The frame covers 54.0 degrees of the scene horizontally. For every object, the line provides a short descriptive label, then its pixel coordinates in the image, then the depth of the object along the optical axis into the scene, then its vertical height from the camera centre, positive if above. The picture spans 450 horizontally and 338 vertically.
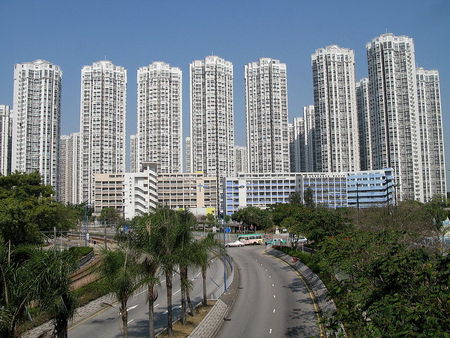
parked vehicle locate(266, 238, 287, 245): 86.17 -7.36
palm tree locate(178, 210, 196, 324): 26.11 -2.53
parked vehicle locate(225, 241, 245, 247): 86.12 -7.42
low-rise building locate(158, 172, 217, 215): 160.88 +6.30
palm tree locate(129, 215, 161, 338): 22.55 -2.11
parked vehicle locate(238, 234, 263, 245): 90.25 -6.92
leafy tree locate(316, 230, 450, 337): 10.59 -2.85
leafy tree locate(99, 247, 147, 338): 20.00 -3.03
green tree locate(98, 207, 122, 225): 137.62 -2.24
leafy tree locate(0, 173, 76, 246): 44.78 +0.06
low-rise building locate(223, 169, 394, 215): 153.50 +5.48
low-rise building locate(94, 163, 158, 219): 141.38 +5.81
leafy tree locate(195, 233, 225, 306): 29.28 -3.05
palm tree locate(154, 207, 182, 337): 24.23 -1.93
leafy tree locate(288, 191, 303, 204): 132.30 +1.87
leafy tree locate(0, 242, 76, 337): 14.30 -2.58
